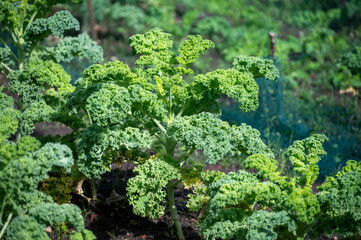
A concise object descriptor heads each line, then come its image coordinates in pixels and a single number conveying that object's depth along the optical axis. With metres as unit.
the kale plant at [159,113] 7.42
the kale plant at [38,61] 8.64
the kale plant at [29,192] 6.58
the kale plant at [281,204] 6.64
